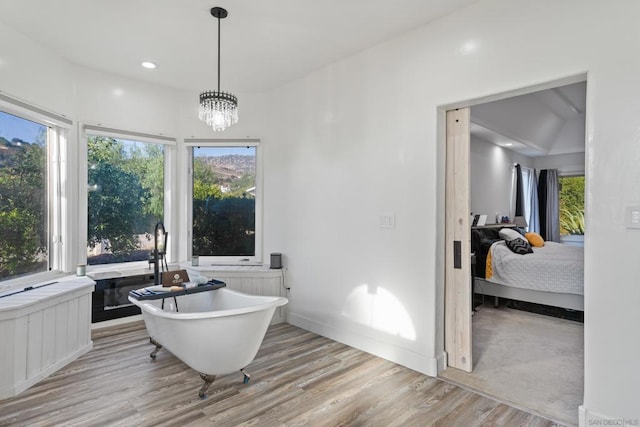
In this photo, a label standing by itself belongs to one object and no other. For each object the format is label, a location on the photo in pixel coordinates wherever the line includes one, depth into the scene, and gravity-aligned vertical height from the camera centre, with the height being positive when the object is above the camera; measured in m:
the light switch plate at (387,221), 3.17 -0.08
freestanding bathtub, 2.43 -0.89
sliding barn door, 2.89 -0.27
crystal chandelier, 2.72 +0.81
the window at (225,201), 4.71 +0.13
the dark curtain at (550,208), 7.66 +0.11
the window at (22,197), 3.12 +0.12
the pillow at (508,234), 5.34 -0.33
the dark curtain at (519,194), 7.17 +0.37
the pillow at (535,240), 5.50 -0.43
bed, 4.25 -0.76
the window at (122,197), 4.06 +0.16
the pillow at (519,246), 4.94 -0.47
